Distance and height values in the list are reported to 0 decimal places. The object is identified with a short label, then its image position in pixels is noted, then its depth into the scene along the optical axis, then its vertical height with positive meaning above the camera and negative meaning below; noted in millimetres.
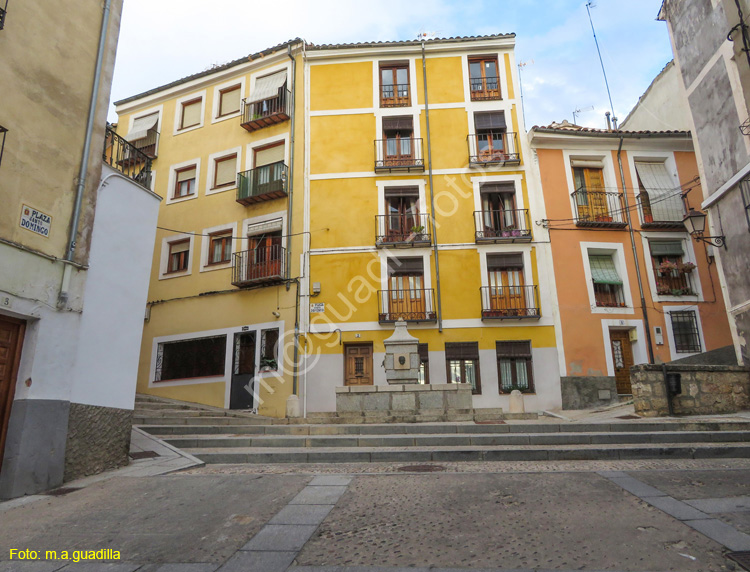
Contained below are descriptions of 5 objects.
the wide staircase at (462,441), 7191 -636
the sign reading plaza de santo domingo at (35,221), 6296 +2371
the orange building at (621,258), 16859 +4907
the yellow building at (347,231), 17156 +6352
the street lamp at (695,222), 11367 +3899
